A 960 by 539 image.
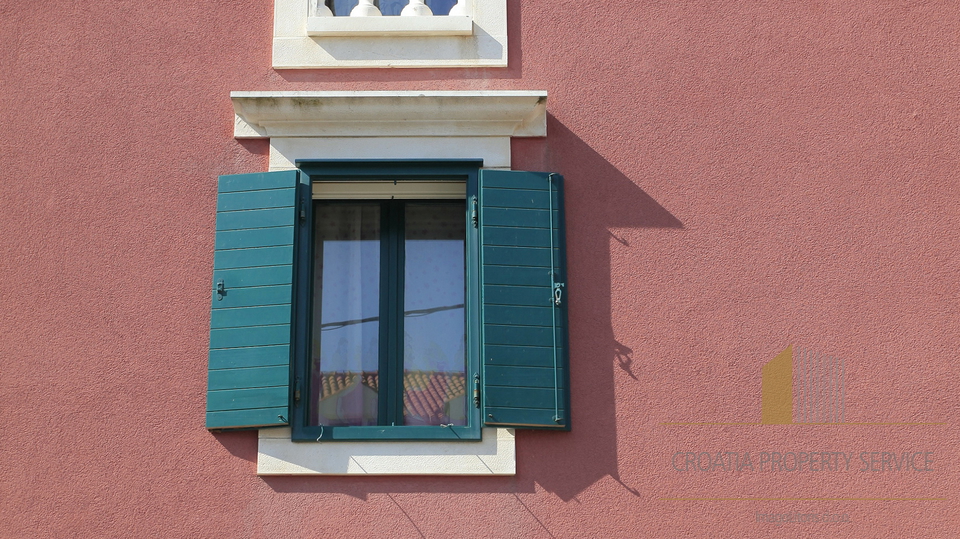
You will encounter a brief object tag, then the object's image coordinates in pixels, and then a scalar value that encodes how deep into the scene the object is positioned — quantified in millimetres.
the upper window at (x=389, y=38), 6648
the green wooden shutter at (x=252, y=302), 6070
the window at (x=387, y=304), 6098
